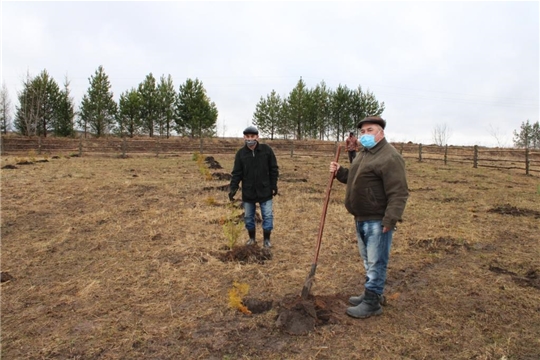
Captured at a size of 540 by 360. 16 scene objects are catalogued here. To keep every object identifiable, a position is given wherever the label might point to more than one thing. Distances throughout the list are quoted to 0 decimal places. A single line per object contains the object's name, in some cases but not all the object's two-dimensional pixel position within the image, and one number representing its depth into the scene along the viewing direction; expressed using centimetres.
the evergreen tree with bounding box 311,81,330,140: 4650
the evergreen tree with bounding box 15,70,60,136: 3366
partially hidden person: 1515
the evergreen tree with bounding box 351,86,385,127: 4447
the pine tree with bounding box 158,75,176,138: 3812
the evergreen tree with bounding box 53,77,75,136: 3462
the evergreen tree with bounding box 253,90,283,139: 4444
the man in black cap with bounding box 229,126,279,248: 499
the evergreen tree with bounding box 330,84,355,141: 4478
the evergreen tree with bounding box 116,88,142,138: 3594
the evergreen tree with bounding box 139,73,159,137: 3700
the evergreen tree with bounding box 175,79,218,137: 3692
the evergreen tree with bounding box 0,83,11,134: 3783
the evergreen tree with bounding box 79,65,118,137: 3547
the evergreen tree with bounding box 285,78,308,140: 4391
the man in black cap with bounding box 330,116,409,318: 301
